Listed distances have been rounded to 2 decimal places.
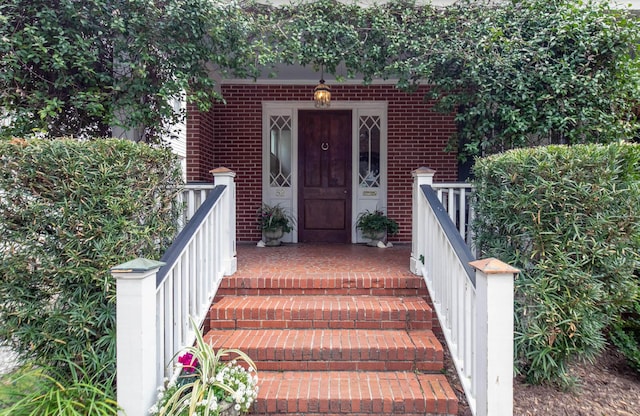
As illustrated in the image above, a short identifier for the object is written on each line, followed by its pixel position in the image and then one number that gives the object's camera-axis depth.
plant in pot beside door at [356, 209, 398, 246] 5.70
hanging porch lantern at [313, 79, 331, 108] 4.88
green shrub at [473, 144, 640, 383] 2.50
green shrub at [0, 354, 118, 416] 2.09
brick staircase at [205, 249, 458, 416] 2.40
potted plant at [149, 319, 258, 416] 2.06
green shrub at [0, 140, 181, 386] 2.29
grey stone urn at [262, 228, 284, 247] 5.66
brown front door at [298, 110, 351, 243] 6.08
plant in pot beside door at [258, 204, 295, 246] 5.65
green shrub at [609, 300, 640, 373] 3.04
